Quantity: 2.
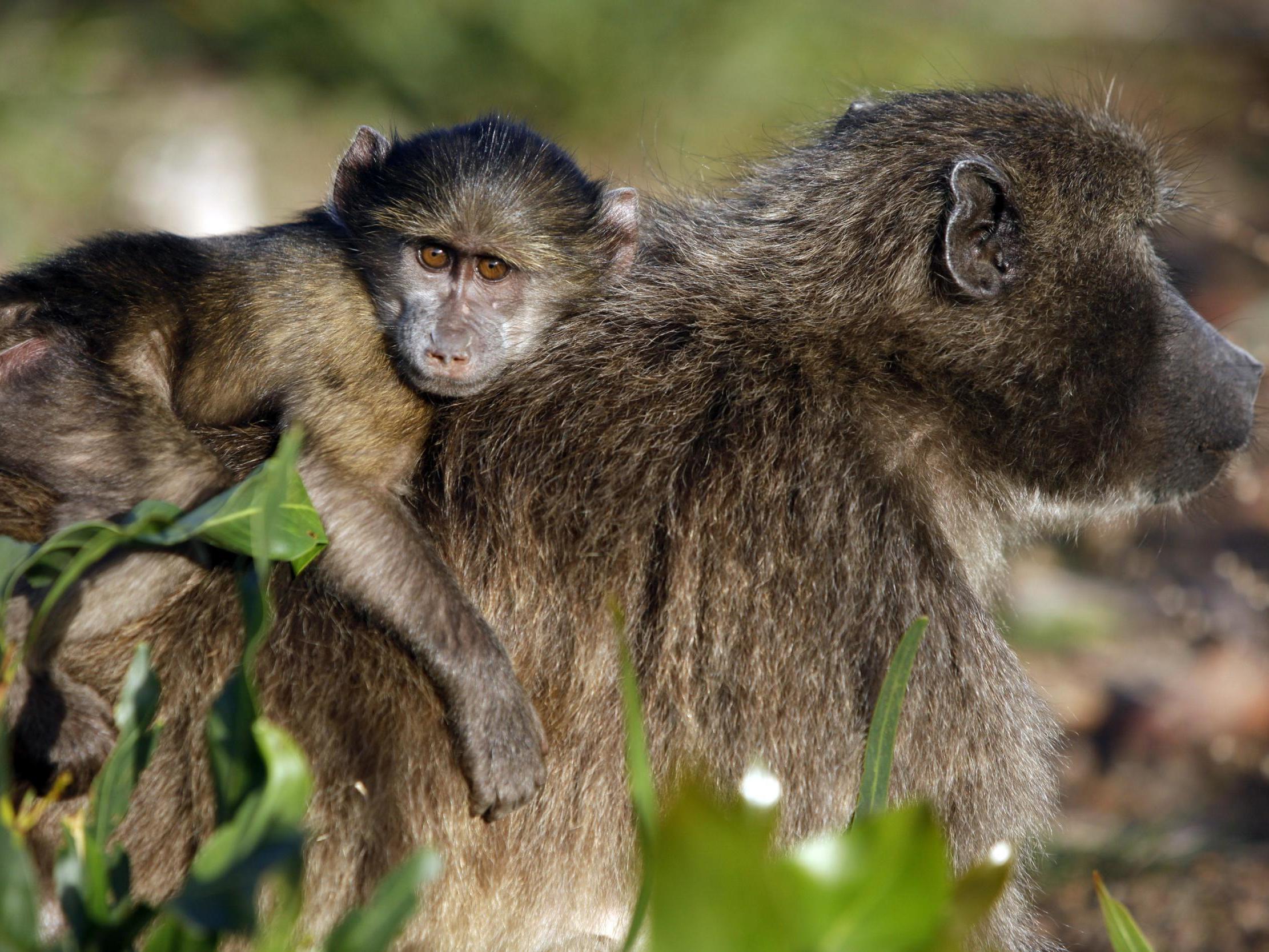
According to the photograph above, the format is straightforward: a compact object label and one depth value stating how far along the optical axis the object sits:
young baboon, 7.19
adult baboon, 7.20
